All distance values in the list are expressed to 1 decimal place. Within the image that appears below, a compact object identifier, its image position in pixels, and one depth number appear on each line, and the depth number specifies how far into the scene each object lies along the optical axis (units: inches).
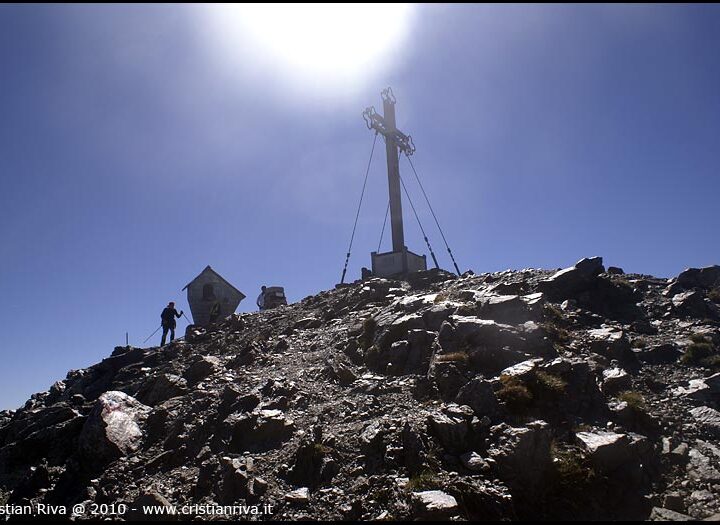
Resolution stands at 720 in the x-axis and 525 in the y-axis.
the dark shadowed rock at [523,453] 337.1
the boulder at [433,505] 302.5
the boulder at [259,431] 436.1
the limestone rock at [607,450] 348.5
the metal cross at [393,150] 1203.2
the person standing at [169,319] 1061.1
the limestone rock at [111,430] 464.1
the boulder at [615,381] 452.8
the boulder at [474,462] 344.5
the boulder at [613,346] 528.1
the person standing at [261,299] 1309.1
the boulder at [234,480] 363.5
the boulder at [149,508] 351.6
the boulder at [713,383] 451.6
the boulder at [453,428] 373.1
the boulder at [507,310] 556.7
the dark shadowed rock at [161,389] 591.5
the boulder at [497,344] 472.4
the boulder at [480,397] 402.6
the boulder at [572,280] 701.3
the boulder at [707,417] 399.5
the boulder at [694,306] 649.0
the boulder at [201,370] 649.6
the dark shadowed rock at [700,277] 746.8
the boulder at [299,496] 344.2
